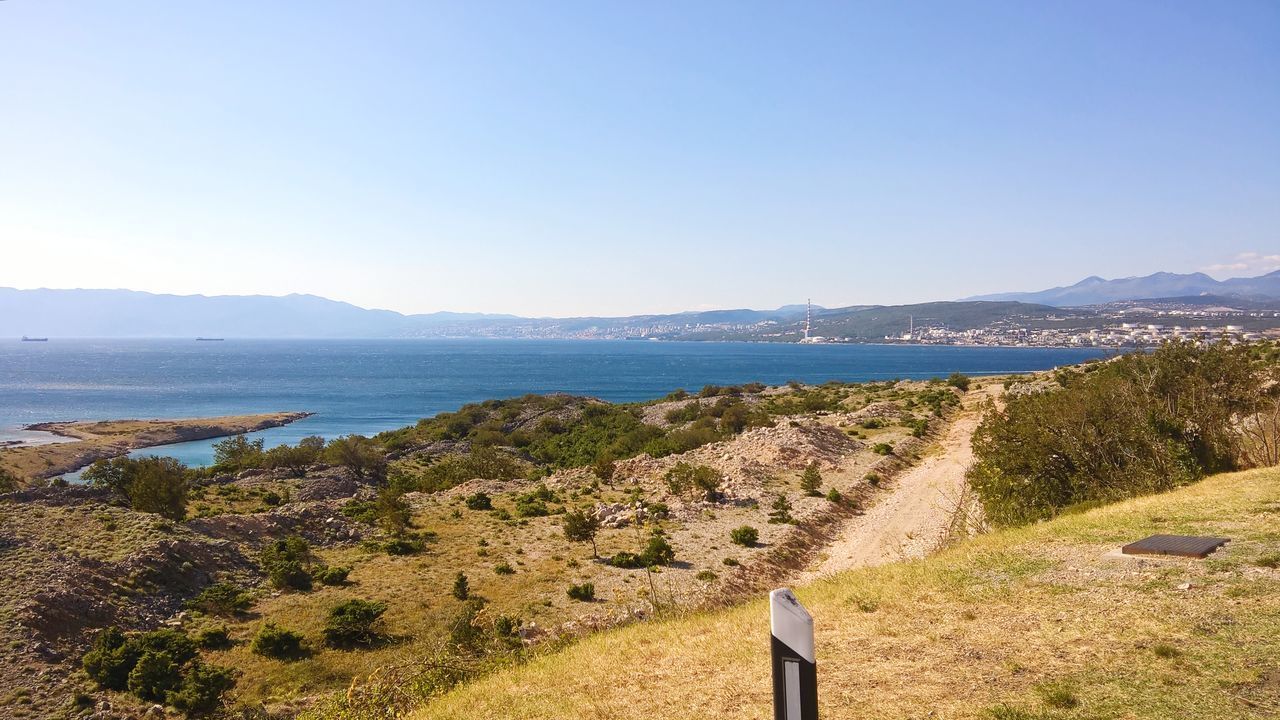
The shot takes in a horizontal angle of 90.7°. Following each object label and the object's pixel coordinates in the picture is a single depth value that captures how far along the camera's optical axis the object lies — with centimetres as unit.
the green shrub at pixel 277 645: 1599
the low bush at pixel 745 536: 2325
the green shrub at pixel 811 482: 2938
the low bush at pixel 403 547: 2408
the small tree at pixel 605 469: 3588
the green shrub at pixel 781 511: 2562
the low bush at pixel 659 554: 2122
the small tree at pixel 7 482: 3700
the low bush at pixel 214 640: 1659
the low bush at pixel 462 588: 1941
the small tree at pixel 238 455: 4675
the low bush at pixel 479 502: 3118
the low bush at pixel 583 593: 1883
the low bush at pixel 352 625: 1656
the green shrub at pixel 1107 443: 1691
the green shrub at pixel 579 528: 2384
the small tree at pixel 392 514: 2638
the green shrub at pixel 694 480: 3023
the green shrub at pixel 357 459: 4534
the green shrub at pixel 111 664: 1423
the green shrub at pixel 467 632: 1237
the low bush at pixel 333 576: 2097
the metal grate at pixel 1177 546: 957
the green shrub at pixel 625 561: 2159
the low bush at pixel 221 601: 1878
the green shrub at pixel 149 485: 2798
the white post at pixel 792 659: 306
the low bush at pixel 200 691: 1320
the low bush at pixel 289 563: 2088
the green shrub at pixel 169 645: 1491
